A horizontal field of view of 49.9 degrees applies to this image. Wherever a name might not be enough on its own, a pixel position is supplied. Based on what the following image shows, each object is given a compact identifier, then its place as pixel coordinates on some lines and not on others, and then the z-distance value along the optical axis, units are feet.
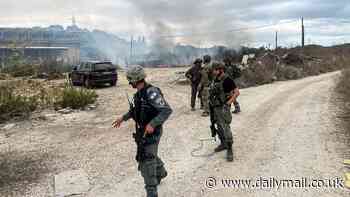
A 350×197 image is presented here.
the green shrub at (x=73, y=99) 43.29
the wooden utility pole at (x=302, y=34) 146.30
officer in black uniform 13.87
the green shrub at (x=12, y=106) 38.14
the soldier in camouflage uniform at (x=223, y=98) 20.21
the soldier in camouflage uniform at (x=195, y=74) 35.91
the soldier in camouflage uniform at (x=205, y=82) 31.17
